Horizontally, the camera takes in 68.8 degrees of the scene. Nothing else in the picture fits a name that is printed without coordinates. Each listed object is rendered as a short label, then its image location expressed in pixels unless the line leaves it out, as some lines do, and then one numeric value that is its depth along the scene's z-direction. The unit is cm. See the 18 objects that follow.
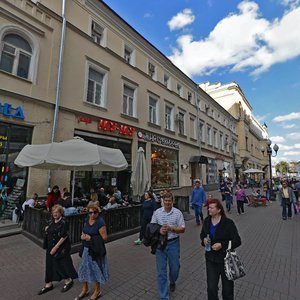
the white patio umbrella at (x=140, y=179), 902
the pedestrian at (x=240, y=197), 1173
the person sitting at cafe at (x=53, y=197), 774
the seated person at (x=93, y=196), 736
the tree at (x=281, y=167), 9412
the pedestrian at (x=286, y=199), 1009
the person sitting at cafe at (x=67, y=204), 646
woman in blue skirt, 346
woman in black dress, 382
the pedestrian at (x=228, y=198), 1252
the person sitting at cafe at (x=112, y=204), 758
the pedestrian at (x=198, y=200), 912
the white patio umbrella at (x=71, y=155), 605
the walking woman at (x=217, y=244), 290
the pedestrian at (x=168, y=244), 339
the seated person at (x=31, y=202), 782
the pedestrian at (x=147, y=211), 594
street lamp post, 1811
